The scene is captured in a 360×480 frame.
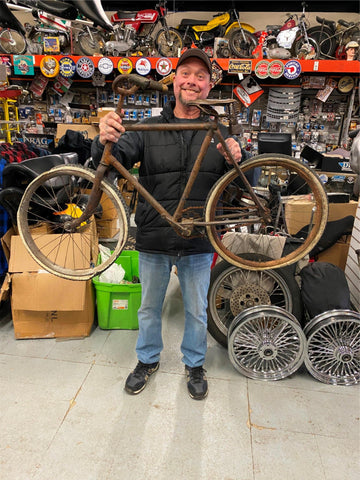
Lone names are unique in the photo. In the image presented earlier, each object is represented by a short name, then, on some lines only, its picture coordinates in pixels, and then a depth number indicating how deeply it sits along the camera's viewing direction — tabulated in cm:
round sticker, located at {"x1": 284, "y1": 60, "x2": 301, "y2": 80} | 504
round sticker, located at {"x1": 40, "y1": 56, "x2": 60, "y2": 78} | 545
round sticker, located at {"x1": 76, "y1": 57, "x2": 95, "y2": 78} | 540
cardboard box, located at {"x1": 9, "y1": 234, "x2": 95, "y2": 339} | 213
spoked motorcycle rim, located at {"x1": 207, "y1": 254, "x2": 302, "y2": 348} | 211
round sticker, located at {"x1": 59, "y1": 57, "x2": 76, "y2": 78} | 544
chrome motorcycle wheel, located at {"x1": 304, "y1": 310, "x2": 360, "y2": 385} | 186
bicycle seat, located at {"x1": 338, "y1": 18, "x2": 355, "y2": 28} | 535
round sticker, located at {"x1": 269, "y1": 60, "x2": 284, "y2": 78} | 507
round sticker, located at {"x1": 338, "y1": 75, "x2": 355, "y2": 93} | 534
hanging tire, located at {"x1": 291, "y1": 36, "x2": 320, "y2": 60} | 534
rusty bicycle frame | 135
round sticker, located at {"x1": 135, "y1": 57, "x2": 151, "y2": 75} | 533
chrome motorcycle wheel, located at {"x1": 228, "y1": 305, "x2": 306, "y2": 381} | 187
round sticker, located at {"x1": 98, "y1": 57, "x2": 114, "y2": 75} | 536
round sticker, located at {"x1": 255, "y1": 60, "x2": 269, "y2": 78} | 510
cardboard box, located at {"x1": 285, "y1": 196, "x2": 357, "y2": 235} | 307
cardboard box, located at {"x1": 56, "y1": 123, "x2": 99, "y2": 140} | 514
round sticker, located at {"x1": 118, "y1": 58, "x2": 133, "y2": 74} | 539
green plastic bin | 226
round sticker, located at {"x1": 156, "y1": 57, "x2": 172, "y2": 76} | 529
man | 150
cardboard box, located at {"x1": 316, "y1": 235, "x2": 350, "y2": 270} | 284
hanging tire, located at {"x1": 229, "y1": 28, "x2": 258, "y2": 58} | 560
